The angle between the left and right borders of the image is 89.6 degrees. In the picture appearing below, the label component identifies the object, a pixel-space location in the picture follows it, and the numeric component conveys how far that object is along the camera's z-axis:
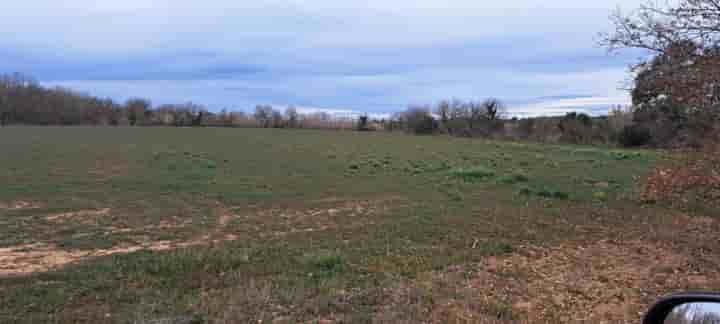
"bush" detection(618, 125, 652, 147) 35.74
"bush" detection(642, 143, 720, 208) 4.33
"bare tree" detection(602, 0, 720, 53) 4.29
